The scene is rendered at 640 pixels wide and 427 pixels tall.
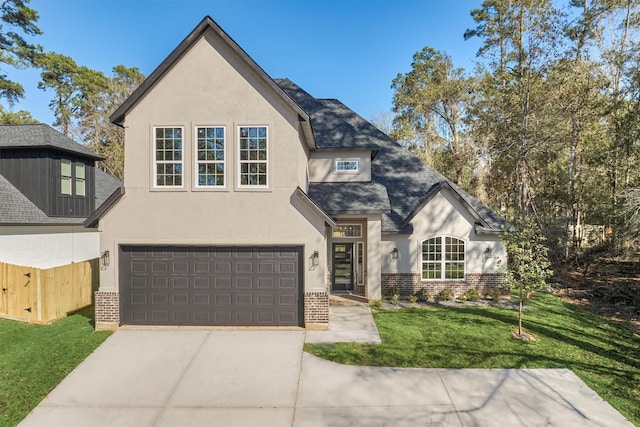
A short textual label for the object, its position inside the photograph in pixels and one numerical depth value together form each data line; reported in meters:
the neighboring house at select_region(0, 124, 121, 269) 12.37
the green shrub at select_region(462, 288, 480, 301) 13.32
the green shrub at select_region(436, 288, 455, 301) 13.30
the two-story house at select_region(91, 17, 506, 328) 9.90
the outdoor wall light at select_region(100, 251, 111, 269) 9.91
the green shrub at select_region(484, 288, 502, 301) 13.25
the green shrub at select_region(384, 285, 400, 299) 13.26
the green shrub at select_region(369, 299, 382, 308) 12.26
